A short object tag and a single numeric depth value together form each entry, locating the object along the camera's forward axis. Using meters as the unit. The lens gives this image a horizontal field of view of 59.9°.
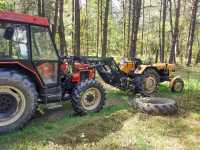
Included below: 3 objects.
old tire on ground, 4.33
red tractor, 3.55
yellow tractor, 5.72
